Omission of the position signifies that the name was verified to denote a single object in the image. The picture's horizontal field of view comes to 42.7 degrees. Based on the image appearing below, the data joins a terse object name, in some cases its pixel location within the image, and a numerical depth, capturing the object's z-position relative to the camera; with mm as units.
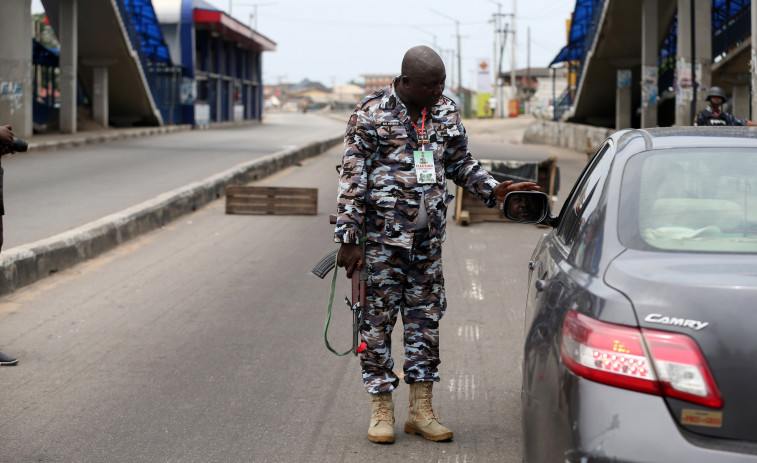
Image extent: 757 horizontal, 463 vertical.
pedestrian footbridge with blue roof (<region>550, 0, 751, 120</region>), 24984
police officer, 4340
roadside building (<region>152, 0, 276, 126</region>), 49250
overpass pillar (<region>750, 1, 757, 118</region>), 17344
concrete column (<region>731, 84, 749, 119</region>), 25969
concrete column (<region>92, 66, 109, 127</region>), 36750
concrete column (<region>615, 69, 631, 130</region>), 33719
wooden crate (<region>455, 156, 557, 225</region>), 13297
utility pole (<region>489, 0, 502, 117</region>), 79719
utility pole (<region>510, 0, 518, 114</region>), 70612
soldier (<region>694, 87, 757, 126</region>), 12461
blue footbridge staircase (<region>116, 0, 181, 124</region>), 36812
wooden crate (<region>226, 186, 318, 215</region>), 14430
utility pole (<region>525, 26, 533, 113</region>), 97162
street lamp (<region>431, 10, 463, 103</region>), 94562
